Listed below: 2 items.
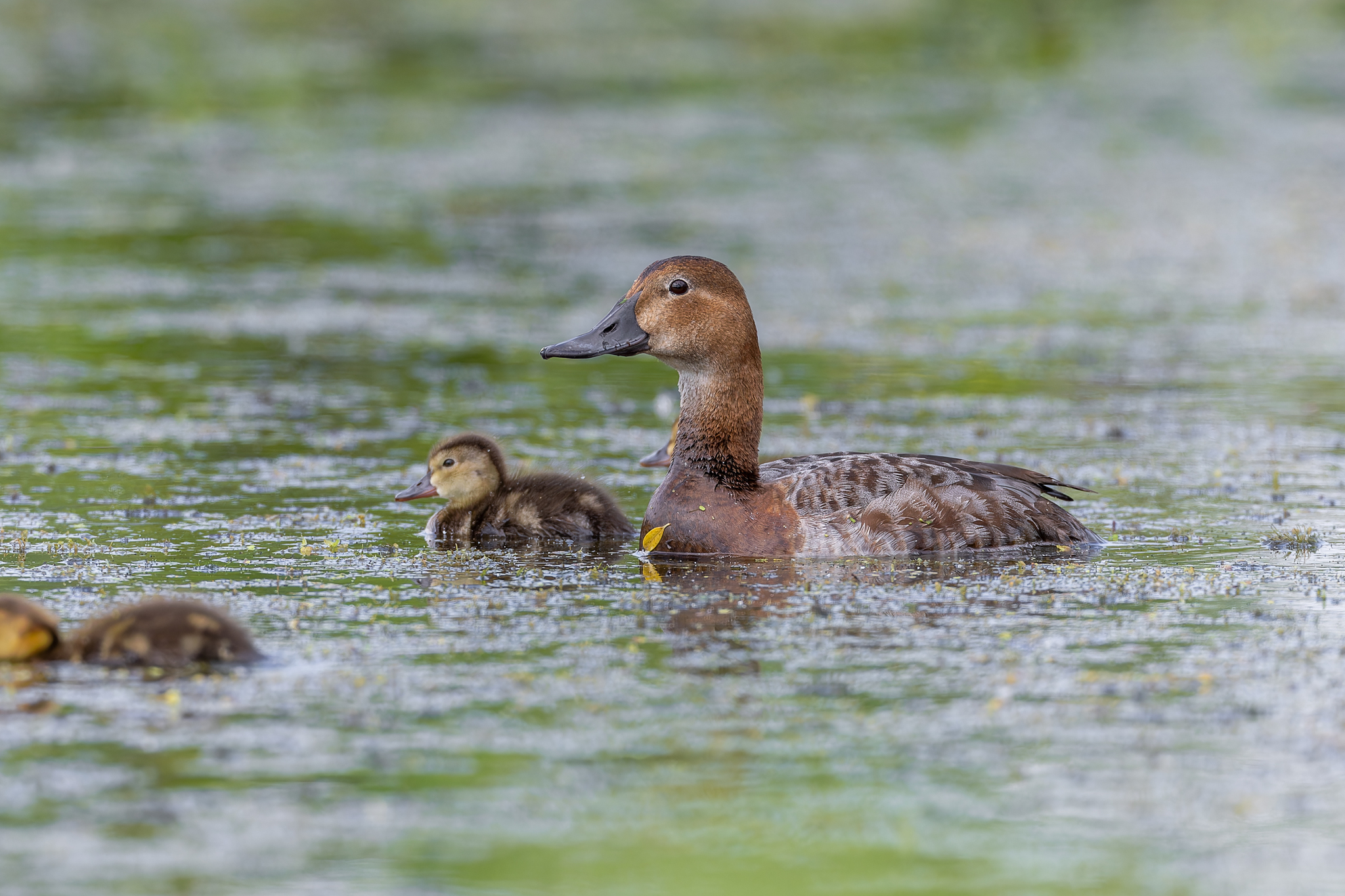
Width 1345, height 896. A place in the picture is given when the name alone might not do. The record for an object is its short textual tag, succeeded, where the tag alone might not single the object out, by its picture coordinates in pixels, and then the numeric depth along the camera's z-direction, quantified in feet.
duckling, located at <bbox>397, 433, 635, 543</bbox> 59.00
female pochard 55.21
